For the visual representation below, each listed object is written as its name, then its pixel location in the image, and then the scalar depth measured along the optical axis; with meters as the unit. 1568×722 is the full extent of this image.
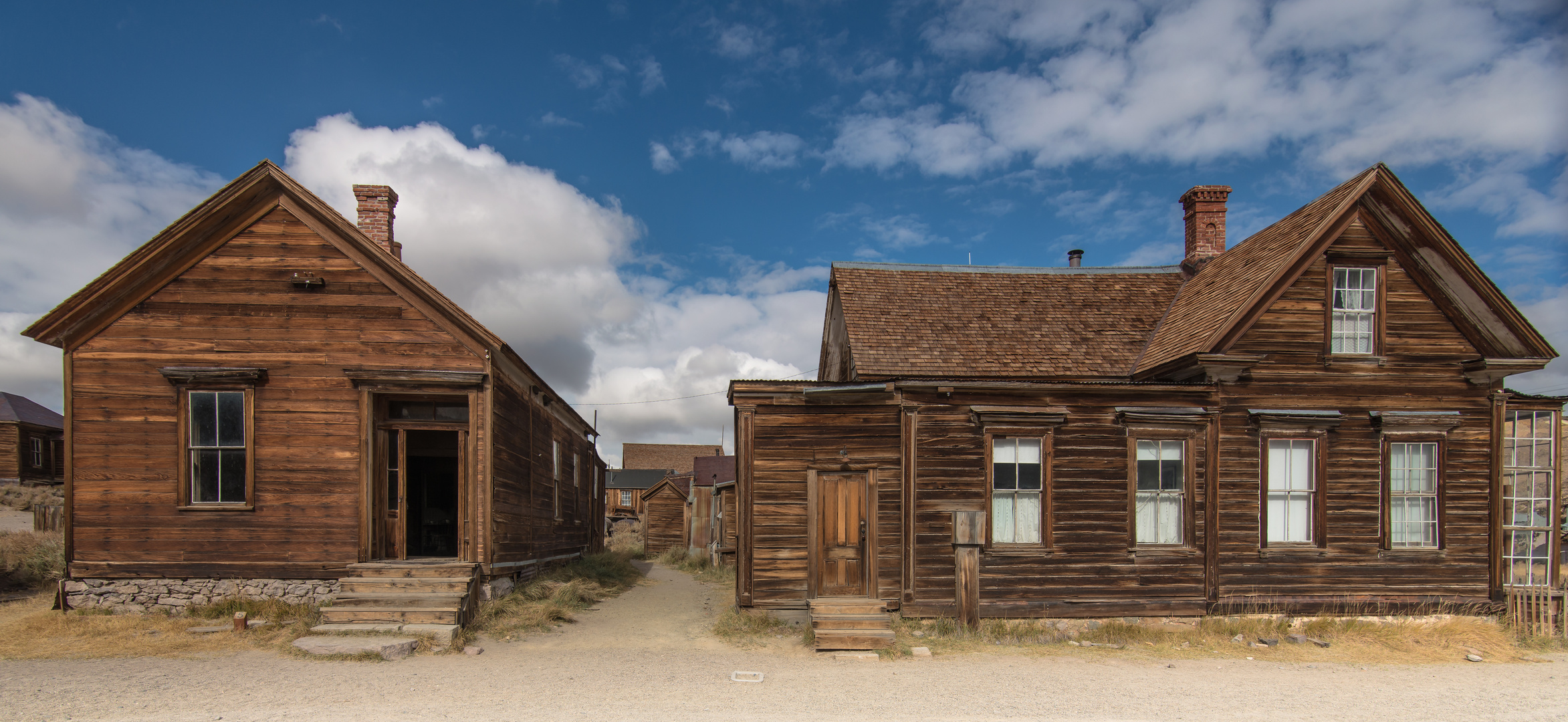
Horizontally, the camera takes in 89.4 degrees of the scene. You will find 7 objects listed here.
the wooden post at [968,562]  12.23
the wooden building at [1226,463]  12.48
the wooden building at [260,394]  12.11
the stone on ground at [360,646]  10.12
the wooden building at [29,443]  33.28
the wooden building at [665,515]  34.34
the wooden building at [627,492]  50.34
